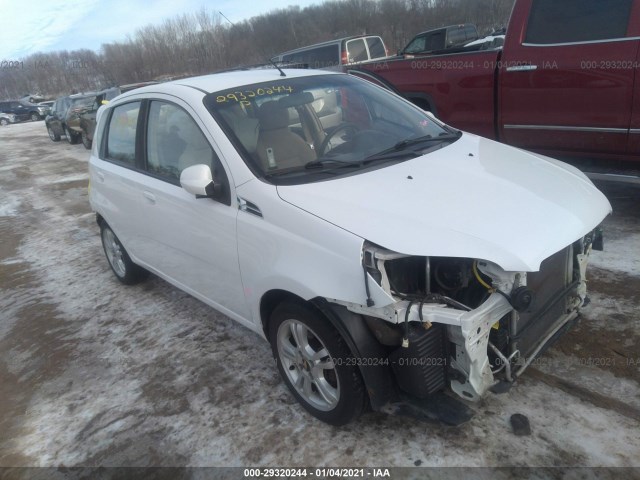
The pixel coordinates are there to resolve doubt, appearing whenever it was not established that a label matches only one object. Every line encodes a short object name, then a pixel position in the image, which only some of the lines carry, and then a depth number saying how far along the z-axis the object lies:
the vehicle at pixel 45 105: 37.22
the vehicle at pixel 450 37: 10.27
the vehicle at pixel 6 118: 36.38
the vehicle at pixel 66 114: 17.30
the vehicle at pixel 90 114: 14.64
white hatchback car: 2.22
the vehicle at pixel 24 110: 37.00
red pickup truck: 4.38
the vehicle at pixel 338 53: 12.48
